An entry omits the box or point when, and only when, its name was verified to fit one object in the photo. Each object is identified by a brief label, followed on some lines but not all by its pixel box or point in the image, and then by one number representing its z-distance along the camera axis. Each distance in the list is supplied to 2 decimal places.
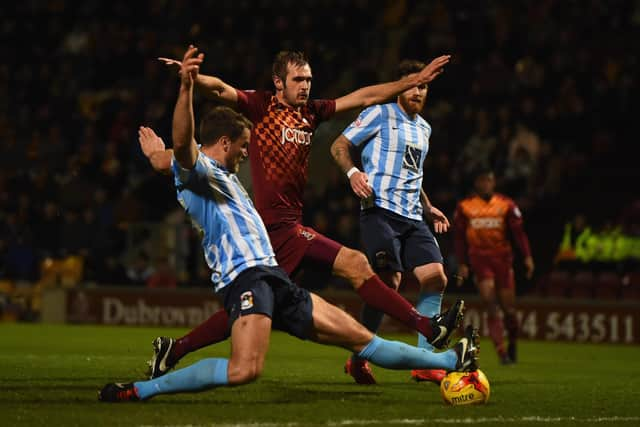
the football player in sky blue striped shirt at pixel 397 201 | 18.75
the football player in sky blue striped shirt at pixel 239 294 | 13.59
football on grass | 14.92
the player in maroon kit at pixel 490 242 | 27.36
